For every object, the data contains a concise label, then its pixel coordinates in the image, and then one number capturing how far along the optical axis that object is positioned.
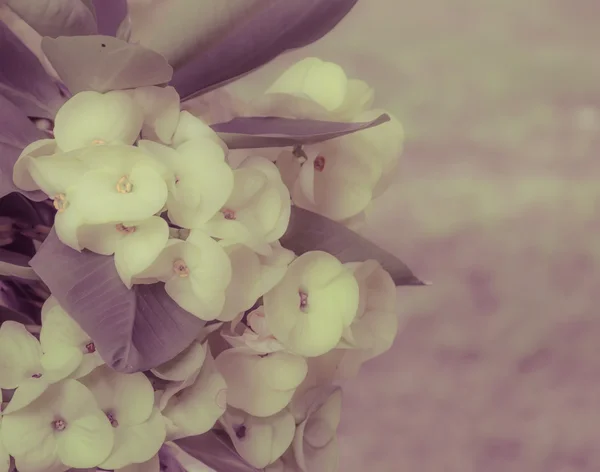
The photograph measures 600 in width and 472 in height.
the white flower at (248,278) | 0.74
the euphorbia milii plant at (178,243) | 0.72
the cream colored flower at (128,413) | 0.74
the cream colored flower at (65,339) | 0.73
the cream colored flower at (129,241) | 0.72
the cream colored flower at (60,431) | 0.73
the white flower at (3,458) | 0.73
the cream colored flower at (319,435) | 0.78
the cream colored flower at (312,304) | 0.75
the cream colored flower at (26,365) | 0.72
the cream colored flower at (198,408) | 0.74
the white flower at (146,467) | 0.75
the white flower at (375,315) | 0.78
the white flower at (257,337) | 0.75
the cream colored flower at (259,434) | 0.77
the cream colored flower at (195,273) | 0.72
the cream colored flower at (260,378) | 0.76
